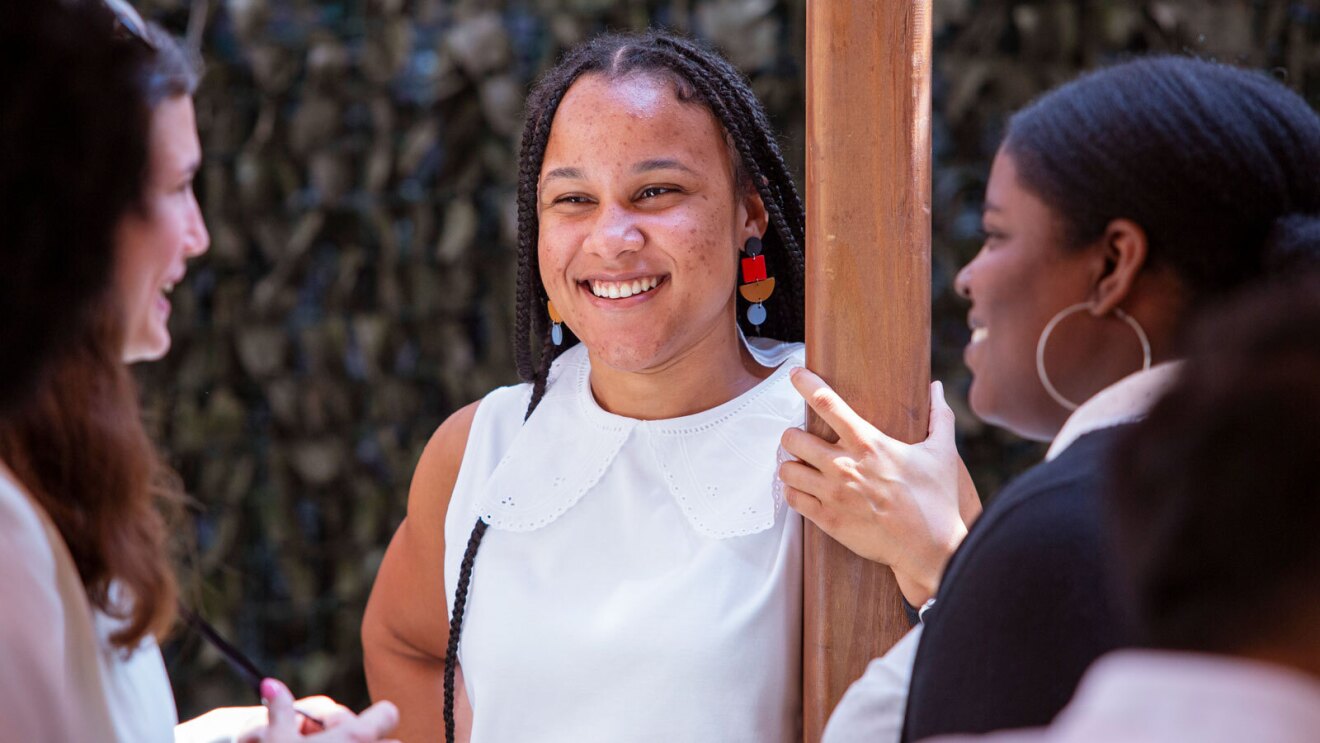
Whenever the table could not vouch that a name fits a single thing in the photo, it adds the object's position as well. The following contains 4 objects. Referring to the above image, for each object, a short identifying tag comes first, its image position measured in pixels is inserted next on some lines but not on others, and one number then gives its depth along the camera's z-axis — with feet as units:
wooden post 7.30
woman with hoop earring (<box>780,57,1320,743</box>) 6.49
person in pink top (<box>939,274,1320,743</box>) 4.03
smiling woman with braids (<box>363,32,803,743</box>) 7.62
